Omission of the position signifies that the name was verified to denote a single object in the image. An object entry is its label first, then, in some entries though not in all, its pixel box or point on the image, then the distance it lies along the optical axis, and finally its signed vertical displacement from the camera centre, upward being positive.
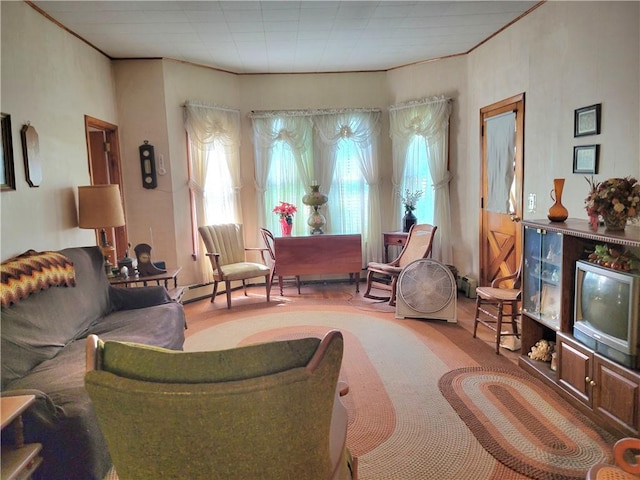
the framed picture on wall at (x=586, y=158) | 2.88 +0.17
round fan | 4.00 -0.92
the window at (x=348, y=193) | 5.61 -0.02
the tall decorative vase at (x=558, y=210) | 2.76 -0.16
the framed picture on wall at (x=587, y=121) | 2.85 +0.42
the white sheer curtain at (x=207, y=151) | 5.02 +0.53
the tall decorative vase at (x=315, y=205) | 5.33 -0.15
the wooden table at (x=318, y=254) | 5.10 -0.71
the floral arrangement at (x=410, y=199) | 5.39 -0.11
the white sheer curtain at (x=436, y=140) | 5.11 +0.58
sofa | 1.82 -0.80
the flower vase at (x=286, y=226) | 5.36 -0.39
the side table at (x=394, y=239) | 5.22 -0.58
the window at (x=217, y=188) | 5.21 +0.10
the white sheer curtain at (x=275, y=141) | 5.48 +0.63
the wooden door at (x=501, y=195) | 3.96 -0.09
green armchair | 1.16 -0.55
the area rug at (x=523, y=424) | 2.08 -1.28
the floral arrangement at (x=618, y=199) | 2.27 -0.08
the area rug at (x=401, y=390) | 2.08 -1.26
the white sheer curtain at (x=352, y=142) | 5.53 +0.62
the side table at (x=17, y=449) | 1.48 -0.90
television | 2.09 -0.65
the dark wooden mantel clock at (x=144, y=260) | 3.84 -0.53
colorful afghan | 2.23 -0.40
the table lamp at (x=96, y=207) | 3.45 -0.05
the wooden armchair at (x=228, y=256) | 4.73 -0.67
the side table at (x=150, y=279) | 3.59 -0.66
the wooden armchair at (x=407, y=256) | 4.64 -0.70
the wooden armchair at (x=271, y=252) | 5.15 -0.68
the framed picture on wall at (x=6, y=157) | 2.67 +0.28
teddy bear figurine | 2.96 -1.10
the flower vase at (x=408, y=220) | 5.37 -0.36
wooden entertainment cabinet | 2.15 -0.89
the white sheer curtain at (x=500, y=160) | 4.06 +0.26
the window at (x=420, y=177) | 5.36 +0.16
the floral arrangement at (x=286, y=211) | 5.34 -0.20
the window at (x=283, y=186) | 5.57 +0.10
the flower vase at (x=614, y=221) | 2.30 -0.20
